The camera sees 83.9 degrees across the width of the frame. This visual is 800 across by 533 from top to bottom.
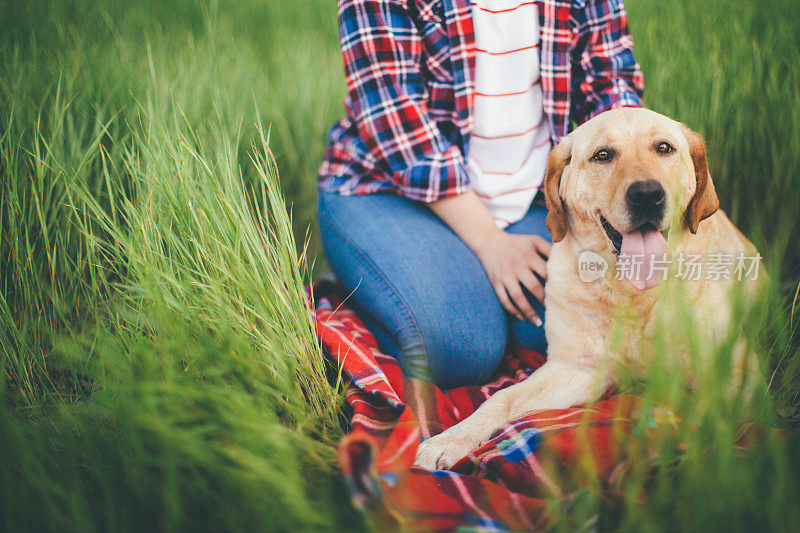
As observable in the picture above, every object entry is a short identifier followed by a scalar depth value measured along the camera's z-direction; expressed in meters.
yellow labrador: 1.24
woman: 1.61
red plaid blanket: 0.85
